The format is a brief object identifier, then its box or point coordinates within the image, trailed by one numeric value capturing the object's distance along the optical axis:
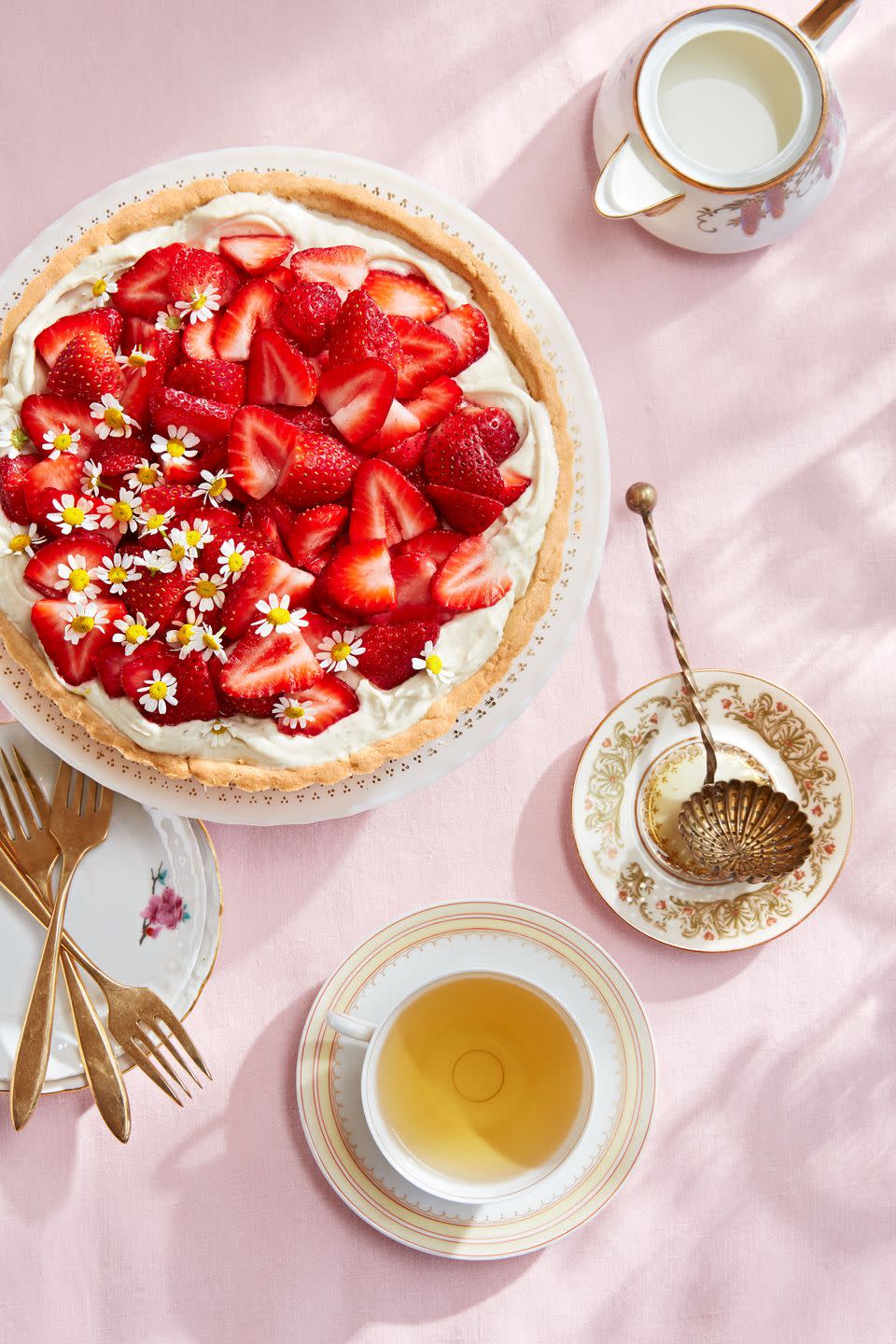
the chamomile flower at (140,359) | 1.11
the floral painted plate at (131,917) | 1.18
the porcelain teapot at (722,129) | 1.16
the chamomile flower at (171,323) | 1.12
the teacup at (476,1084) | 1.16
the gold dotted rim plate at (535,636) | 1.14
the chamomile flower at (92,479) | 1.11
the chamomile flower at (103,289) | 1.12
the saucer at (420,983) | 1.18
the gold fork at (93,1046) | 1.16
